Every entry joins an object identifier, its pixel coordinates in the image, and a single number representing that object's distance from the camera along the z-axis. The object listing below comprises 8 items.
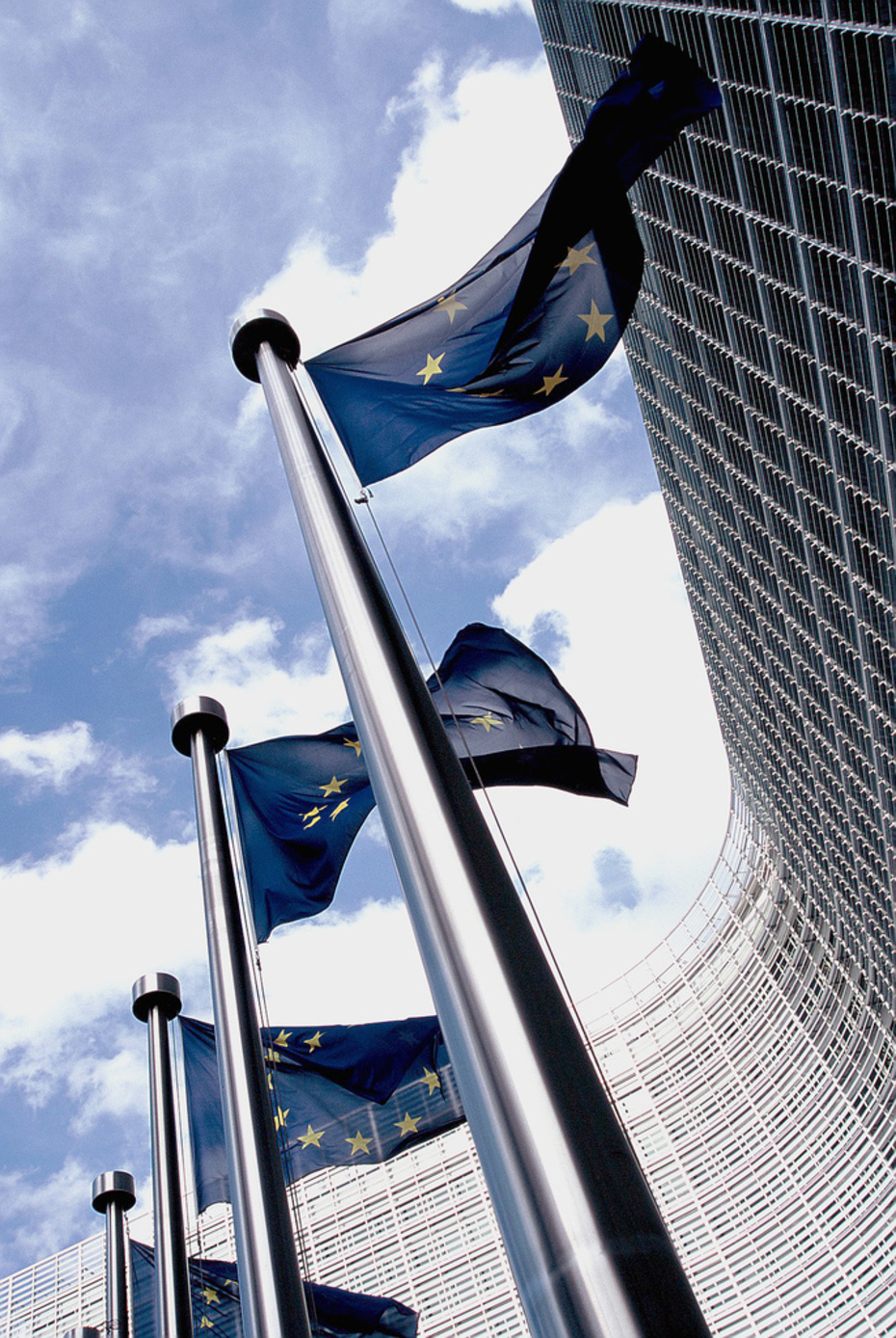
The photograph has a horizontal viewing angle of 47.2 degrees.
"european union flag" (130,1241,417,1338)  12.83
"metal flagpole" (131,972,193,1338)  10.83
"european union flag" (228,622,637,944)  11.50
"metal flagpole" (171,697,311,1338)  7.18
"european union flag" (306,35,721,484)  8.66
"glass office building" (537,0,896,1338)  23.17
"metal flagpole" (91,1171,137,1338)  15.59
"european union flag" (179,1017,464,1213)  12.39
